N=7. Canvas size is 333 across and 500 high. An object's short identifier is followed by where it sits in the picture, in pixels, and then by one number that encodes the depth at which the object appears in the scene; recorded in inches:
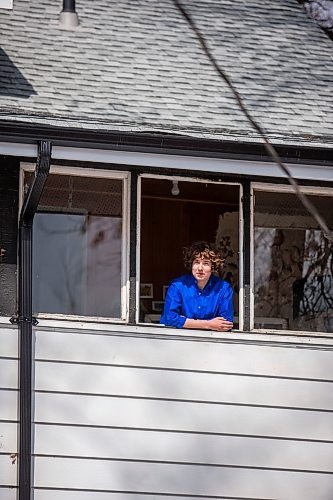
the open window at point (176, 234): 498.9
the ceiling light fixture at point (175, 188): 430.6
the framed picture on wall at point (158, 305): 493.4
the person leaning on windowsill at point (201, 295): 407.5
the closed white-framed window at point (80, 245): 412.2
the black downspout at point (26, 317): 380.8
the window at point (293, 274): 467.4
